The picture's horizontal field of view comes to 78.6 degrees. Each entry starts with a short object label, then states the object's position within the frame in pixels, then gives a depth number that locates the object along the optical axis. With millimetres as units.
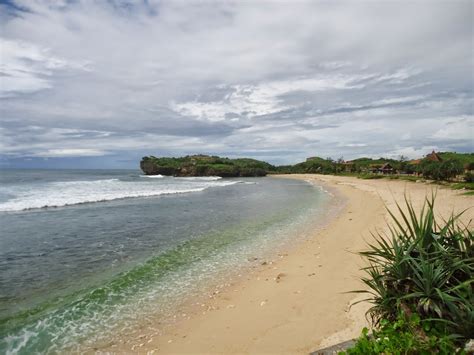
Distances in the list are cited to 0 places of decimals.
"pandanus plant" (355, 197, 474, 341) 3164
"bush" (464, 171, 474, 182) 36288
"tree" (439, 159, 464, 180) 42784
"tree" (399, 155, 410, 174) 74812
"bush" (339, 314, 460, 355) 2918
